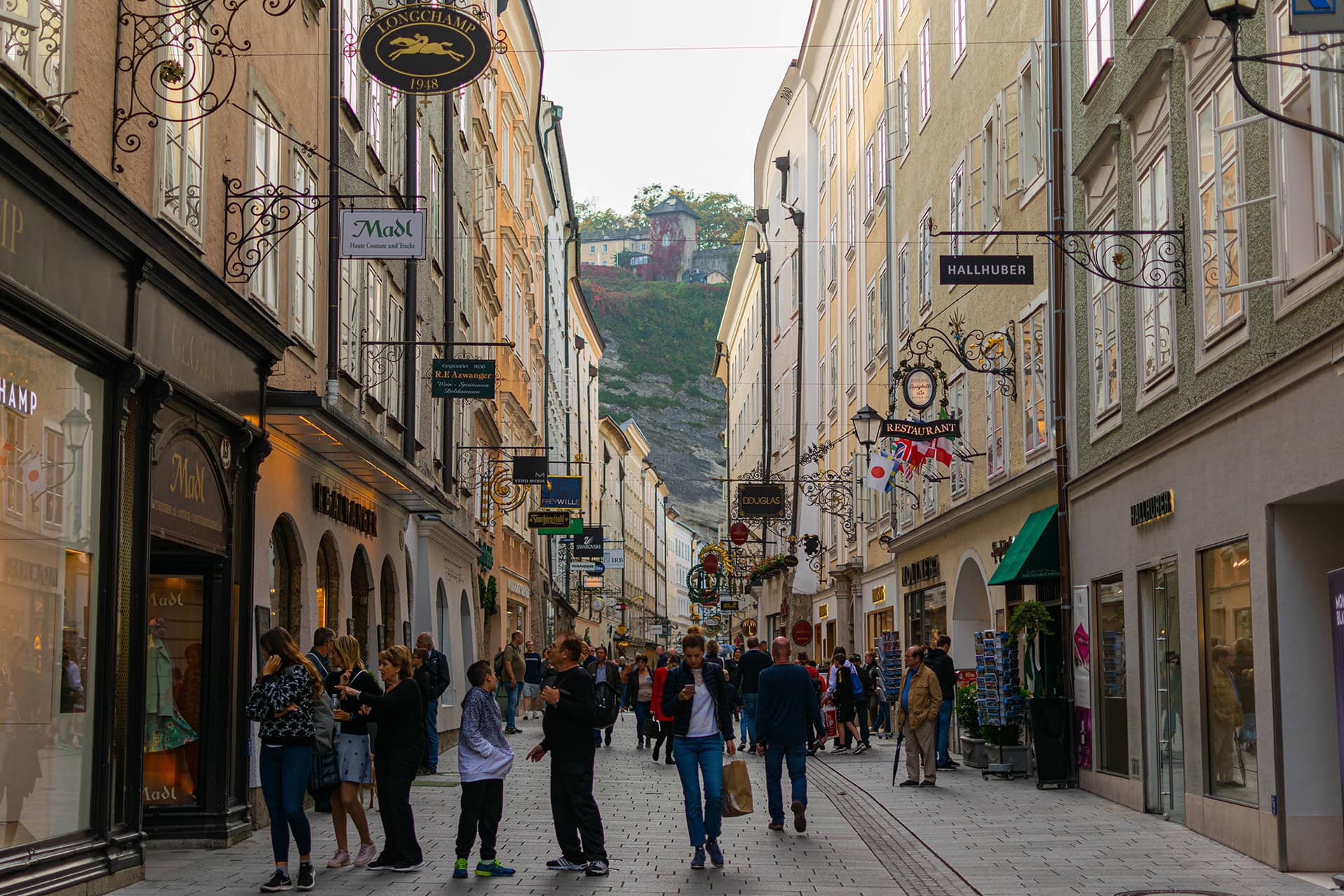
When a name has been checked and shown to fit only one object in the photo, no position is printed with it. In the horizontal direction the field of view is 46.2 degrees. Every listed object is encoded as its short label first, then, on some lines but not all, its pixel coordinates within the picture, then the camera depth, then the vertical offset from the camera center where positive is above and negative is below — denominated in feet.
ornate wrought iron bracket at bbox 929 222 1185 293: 47.57 +11.70
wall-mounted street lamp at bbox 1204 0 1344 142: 28.02 +10.75
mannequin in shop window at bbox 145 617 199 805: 42.70 -3.00
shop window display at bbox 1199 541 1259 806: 41.86 -1.57
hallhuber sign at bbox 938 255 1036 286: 55.19 +12.25
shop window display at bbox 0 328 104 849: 30.73 +0.80
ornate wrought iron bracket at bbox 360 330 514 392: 68.69 +11.75
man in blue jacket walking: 47.88 -3.03
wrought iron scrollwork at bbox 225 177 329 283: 44.88 +12.08
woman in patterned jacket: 35.68 -2.71
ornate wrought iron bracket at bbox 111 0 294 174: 37.27 +14.58
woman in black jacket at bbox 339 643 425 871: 38.60 -3.20
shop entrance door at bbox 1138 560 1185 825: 49.60 -2.54
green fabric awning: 65.21 +2.61
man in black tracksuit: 38.06 -3.47
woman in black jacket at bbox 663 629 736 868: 41.14 -2.76
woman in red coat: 73.56 -3.55
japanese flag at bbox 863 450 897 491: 93.30 +8.67
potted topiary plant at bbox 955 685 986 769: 70.85 -4.80
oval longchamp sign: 44.83 +16.38
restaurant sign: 75.05 +9.00
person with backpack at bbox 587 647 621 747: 83.25 -3.35
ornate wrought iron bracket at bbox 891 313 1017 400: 71.26 +12.55
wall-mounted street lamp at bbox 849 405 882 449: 86.33 +10.69
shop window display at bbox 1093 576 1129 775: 56.49 -2.22
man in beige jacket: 62.03 -3.72
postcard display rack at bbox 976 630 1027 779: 65.62 -2.76
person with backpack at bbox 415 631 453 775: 63.41 -2.16
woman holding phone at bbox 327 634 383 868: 39.86 -3.42
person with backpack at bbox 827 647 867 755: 84.17 -3.91
